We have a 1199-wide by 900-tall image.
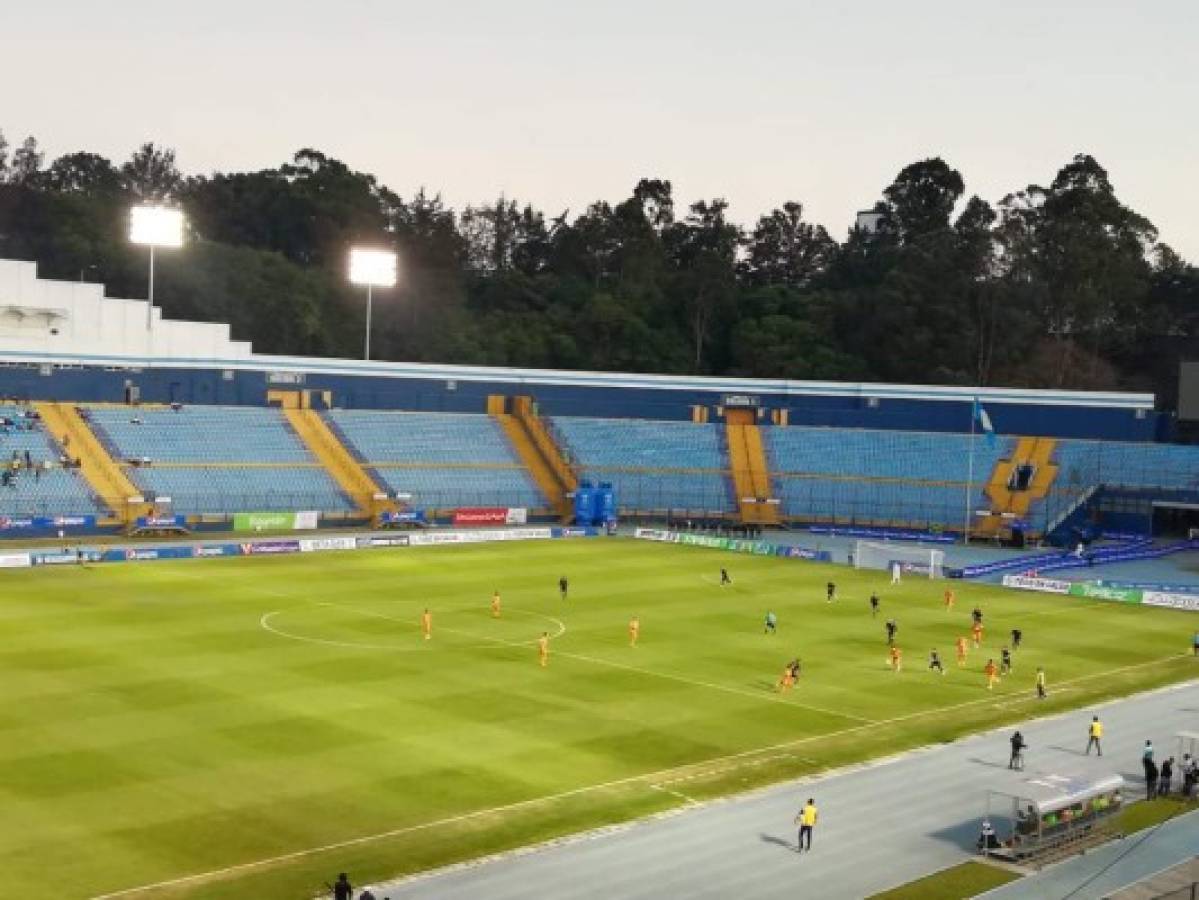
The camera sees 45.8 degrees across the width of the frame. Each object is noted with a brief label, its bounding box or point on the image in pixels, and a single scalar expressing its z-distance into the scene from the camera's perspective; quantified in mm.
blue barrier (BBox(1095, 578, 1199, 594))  70875
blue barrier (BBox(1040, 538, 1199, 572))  81062
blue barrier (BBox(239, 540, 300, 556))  74250
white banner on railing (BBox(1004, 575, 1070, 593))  73500
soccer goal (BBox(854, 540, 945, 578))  77438
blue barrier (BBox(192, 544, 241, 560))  72438
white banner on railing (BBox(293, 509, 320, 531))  83688
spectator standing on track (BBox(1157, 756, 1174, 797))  35656
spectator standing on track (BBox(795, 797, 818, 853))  30312
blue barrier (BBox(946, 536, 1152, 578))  76812
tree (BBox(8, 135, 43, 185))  151750
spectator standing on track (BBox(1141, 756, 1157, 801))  35594
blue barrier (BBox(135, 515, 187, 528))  78375
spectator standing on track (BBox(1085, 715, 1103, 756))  39653
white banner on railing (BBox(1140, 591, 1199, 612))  69188
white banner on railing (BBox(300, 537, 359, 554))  76875
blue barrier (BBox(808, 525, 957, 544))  92375
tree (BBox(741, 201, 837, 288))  164125
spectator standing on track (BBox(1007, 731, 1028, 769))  37250
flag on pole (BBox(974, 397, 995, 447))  87062
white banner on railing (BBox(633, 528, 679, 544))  88625
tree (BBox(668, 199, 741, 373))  138375
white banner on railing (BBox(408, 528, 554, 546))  81625
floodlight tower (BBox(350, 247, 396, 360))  101750
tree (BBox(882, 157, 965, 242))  152375
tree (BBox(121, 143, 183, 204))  161750
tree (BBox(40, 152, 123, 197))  150625
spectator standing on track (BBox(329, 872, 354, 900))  25125
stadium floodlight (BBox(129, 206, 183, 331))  89875
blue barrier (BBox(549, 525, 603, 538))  88938
